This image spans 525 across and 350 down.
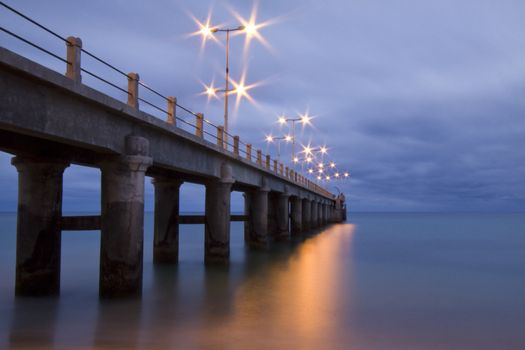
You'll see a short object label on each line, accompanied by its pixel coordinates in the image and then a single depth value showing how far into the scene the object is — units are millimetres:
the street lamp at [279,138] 56766
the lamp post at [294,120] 54284
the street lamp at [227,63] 25611
